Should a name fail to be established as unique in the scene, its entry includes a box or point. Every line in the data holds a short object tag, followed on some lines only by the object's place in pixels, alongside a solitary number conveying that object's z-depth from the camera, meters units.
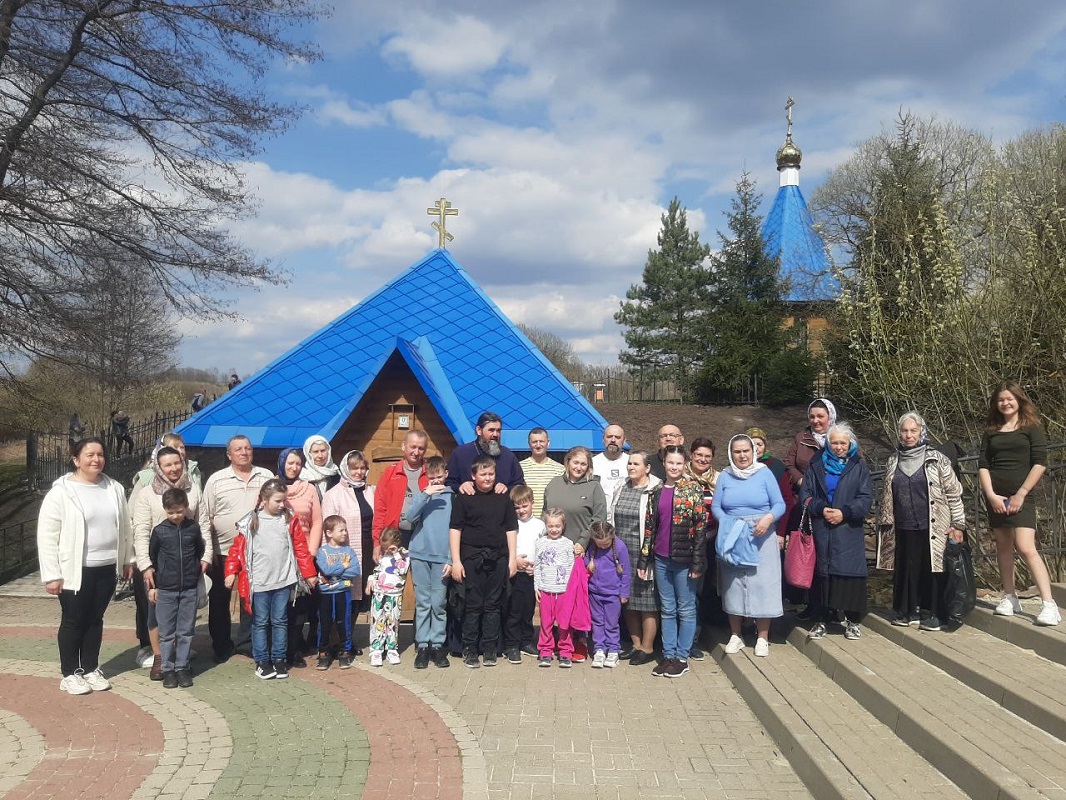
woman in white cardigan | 5.43
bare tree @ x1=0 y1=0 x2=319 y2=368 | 10.17
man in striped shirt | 7.04
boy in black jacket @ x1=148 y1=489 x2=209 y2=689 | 5.71
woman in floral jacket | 5.88
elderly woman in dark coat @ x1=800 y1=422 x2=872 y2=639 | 5.89
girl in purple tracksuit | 6.20
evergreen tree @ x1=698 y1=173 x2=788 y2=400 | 24.72
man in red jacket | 6.39
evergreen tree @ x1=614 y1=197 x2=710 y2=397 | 27.91
